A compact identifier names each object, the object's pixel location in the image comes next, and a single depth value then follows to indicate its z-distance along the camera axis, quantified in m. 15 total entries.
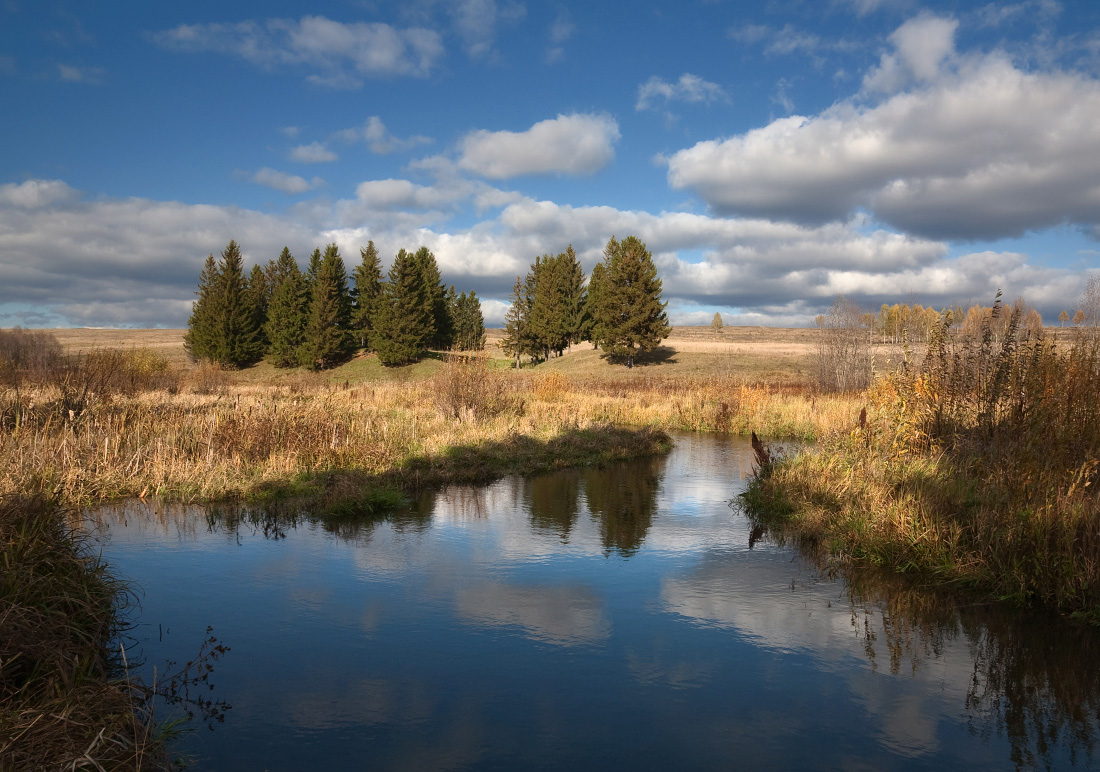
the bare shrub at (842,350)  33.50
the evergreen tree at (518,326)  63.62
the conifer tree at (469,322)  65.31
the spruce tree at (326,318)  56.94
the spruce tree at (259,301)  60.62
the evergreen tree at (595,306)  58.47
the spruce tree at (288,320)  58.44
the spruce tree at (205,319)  59.06
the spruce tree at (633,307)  55.28
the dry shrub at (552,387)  23.83
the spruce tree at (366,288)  60.81
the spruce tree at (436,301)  61.44
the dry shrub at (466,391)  18.75
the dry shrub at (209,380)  26.48
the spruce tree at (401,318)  56.22
